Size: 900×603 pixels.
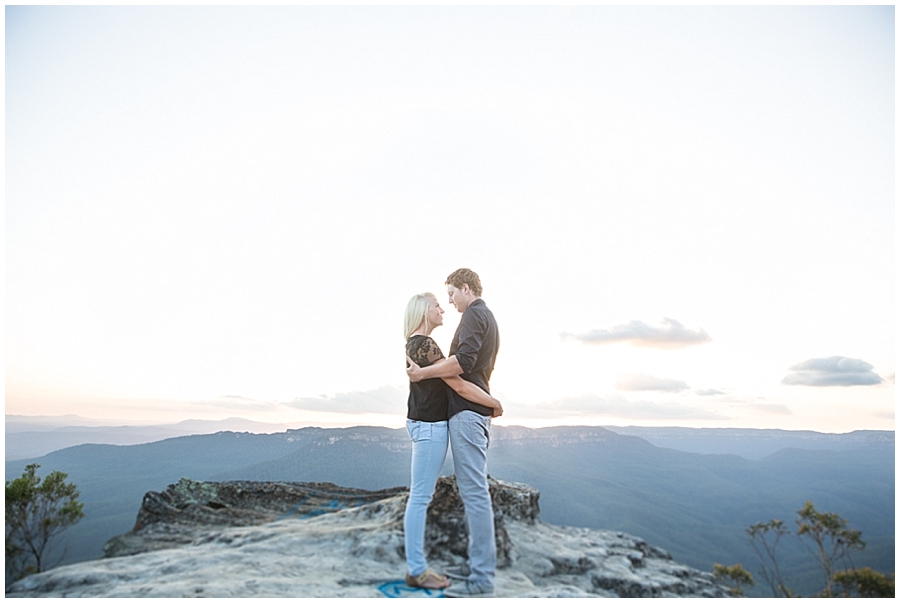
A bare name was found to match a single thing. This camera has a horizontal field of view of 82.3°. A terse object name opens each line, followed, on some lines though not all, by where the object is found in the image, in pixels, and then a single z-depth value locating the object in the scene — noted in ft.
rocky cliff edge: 15.16
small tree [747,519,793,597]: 36.36
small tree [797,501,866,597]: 33.68
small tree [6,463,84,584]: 23.54
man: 15.15
